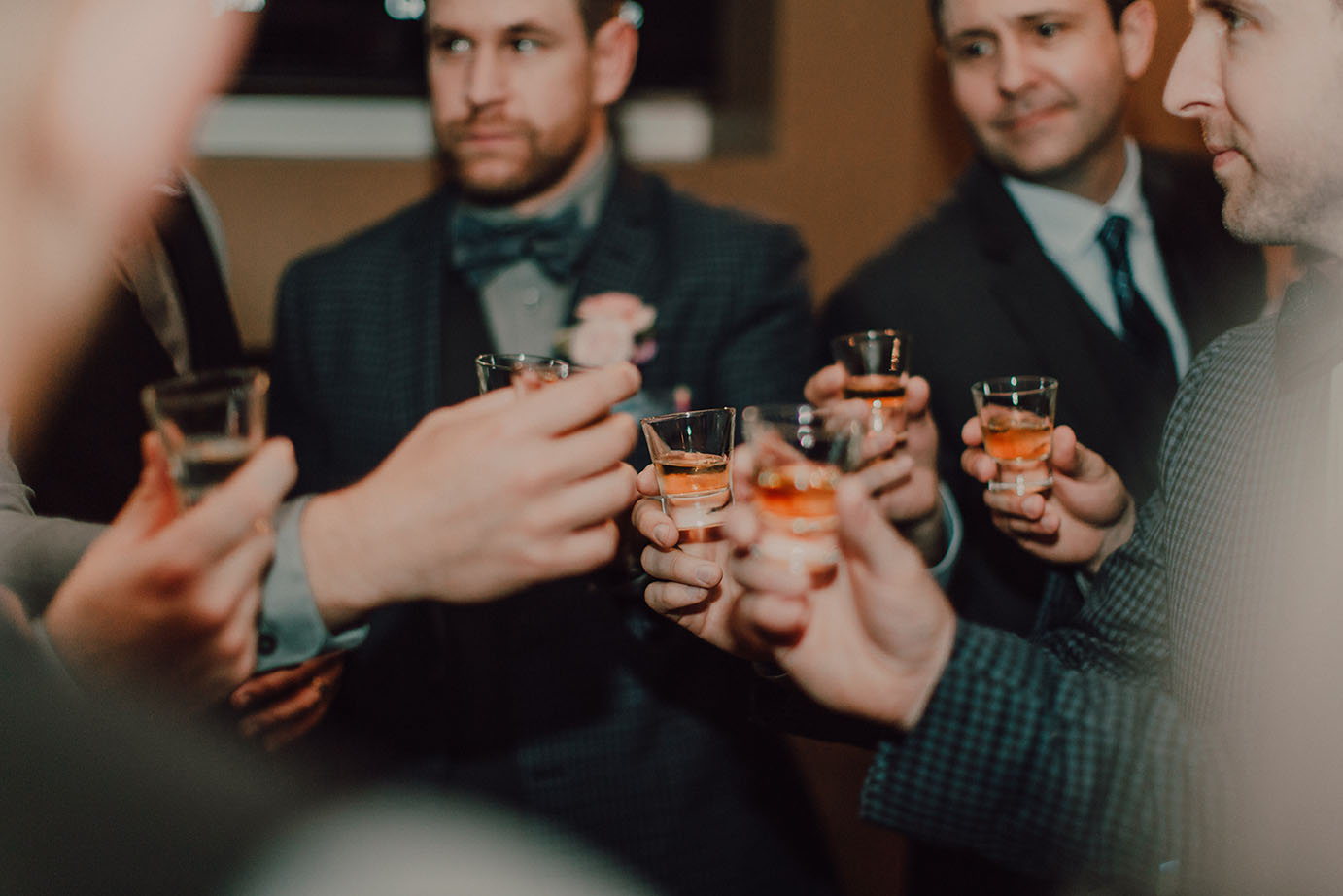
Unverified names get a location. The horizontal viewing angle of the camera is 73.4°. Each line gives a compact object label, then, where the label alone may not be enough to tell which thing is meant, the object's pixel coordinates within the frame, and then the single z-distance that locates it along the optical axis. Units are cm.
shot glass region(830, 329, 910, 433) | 178
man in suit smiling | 207
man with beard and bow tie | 210
